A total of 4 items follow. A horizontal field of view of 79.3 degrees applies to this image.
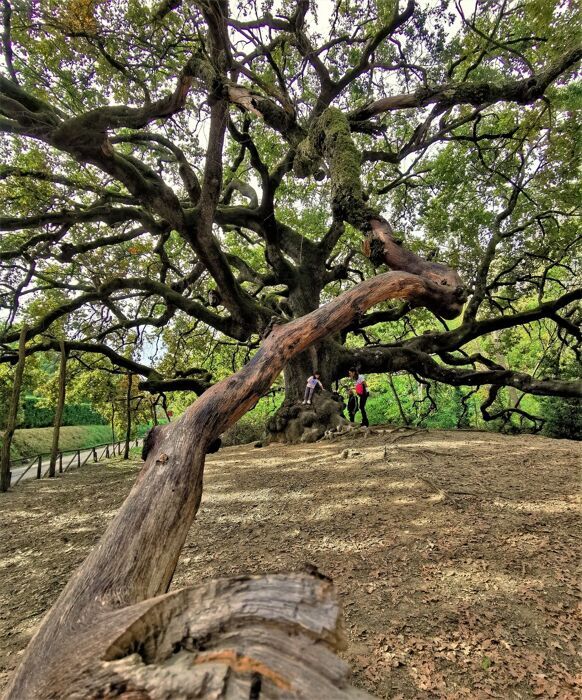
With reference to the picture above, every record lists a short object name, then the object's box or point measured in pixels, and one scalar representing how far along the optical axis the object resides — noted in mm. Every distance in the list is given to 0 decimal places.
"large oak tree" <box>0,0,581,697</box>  799
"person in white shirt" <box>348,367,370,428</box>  8031
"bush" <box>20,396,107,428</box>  21469
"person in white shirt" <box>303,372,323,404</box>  7586
